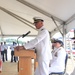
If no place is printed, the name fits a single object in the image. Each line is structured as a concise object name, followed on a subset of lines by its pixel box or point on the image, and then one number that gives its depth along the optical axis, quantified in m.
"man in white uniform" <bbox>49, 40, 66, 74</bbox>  3.83
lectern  3.84
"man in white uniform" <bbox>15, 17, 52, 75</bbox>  3.31
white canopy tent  5.87
